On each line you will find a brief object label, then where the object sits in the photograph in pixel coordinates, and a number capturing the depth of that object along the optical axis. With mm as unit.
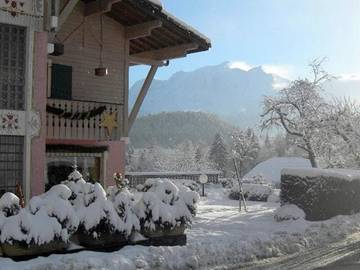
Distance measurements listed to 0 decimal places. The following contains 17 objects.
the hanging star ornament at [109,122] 16361
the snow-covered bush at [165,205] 11617
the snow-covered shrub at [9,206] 9658
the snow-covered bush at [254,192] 29797
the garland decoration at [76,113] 15109
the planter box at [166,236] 11602
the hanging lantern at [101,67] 16234
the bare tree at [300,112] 32312
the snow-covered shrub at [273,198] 28516
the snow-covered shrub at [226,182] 36881
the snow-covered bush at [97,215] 10375
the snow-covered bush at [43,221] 9328
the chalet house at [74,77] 12609
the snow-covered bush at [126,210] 11013
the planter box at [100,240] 10547
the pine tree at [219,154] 97625
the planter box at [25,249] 9359
